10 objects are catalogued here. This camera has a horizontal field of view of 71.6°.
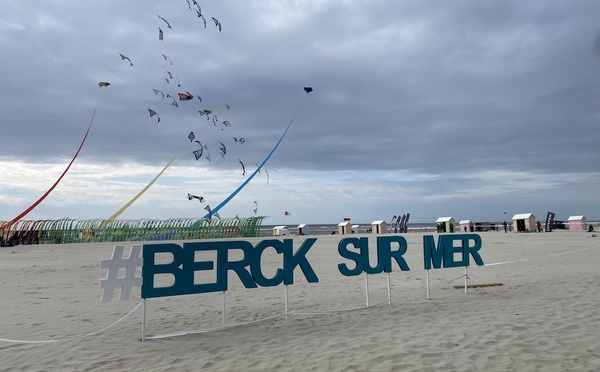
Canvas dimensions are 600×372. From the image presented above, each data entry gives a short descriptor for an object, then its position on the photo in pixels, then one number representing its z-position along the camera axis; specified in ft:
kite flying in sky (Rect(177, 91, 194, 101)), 61.38
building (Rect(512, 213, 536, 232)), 124.06
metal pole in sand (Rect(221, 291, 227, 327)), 23.49
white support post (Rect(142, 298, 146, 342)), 21.59
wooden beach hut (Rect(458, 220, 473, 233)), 143.54
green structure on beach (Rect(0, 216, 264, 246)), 100.68
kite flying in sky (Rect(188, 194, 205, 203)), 93.35
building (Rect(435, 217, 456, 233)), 135.13
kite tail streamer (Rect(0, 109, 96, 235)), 74.84
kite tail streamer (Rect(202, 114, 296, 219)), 65.87
